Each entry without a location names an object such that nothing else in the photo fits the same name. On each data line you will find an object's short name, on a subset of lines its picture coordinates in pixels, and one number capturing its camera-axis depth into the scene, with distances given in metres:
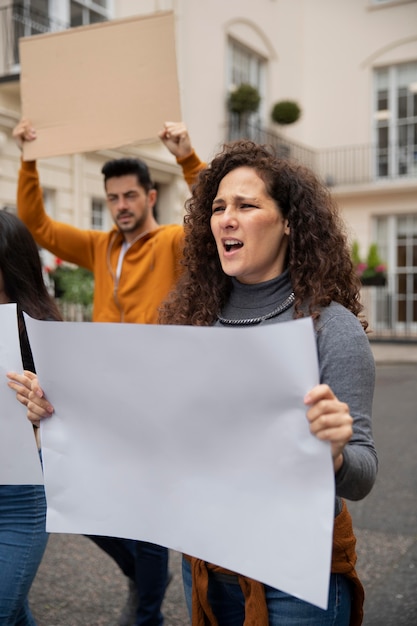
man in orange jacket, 2.90
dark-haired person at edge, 1.95
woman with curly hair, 1.48
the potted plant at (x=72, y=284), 9.55
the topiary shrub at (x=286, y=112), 17.88
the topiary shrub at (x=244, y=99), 15.87
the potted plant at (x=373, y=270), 16.50
